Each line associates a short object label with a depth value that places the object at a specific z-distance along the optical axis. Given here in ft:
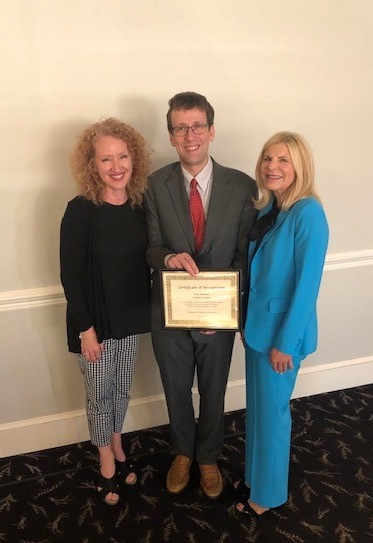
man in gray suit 5.82
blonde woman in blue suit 5.23
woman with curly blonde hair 5.80
